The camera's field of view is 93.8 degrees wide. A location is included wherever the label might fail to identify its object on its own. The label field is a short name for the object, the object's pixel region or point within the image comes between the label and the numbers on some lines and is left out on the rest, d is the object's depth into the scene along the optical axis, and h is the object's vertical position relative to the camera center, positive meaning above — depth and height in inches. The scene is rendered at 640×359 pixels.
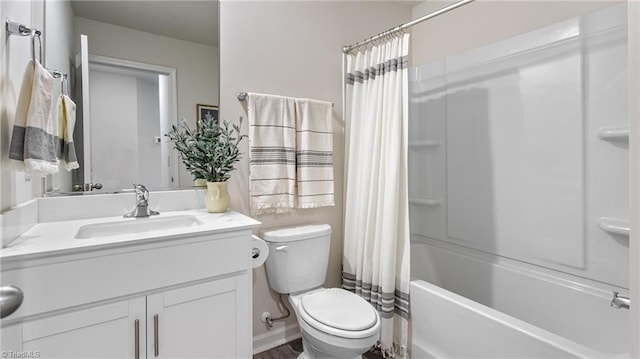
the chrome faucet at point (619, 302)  40.3 -17.2
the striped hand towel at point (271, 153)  70.7 +5.8
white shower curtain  68.8 -3.3
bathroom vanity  36.3 -15.7
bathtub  49.3 -28.2
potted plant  62.2 +4.6
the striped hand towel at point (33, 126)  36.0 +6.5
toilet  54.4 -26.5
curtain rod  60.4 +34.6
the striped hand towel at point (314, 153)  76.9 +6.2
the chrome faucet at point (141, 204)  57.7 -5.1
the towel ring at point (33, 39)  37.6 +18.4
